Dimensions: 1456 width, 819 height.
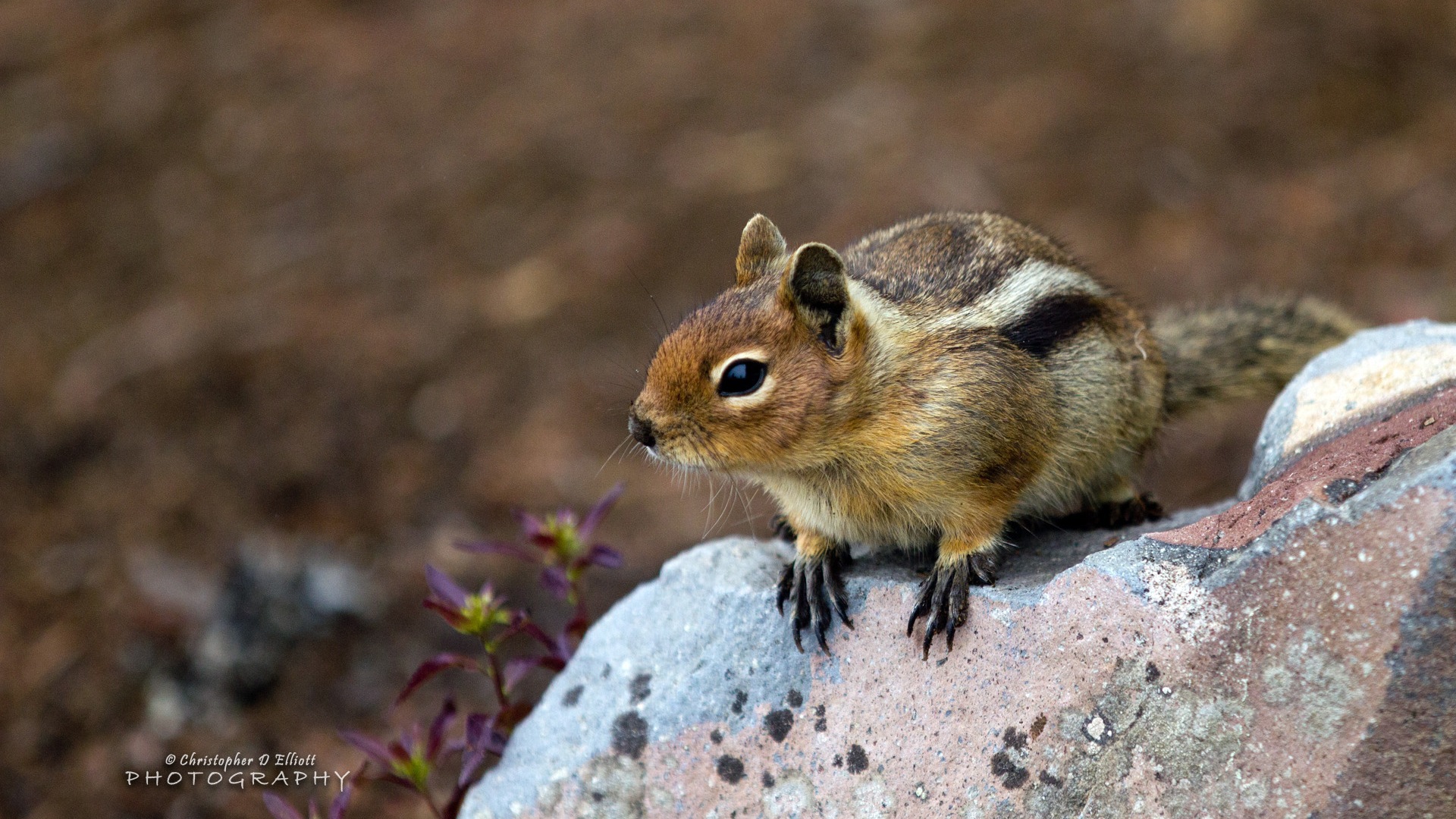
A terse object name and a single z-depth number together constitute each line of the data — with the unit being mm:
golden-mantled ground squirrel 5816
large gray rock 4305
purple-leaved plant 6469
